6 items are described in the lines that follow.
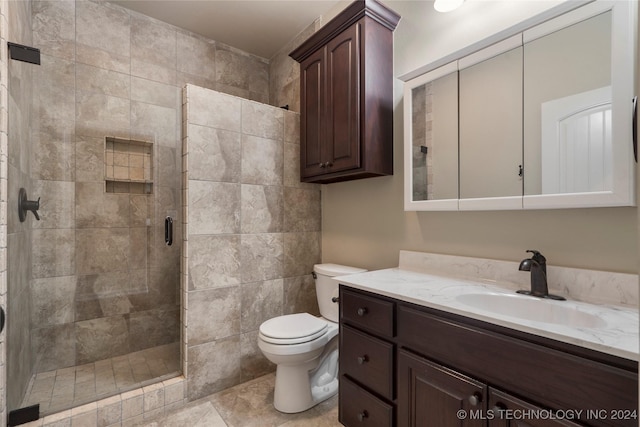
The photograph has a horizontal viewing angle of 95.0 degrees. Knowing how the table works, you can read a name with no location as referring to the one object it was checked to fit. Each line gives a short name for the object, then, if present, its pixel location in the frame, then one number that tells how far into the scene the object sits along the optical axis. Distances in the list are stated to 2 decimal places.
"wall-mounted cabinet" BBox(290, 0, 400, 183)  1.81
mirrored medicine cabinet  1.08
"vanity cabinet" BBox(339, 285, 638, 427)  0.77
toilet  1.68
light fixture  1.57
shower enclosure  1.84
